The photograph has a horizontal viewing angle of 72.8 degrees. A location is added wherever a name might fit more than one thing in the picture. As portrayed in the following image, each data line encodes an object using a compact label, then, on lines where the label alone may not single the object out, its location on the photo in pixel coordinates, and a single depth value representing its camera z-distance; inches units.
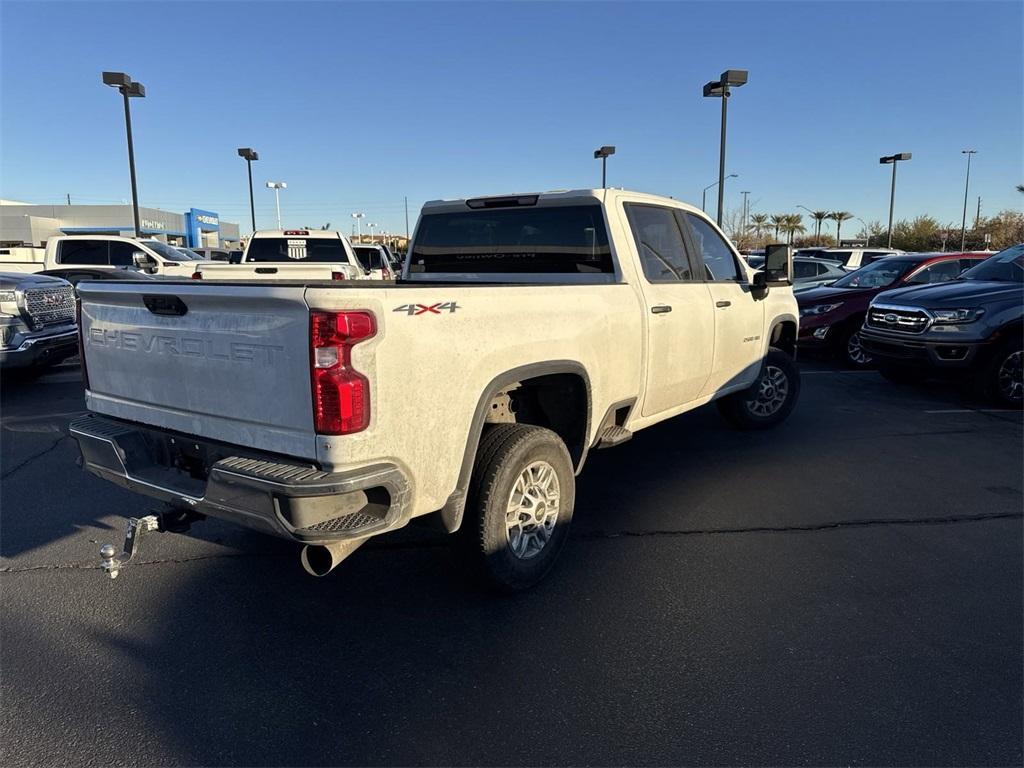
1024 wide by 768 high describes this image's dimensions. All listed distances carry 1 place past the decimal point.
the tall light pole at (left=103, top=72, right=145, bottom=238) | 706.1
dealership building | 2014.0
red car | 407.8
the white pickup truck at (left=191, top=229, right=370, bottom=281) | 485.4
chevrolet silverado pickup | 100.0
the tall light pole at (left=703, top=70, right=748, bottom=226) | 715.4
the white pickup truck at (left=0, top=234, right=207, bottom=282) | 556.4
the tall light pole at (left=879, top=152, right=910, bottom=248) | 1141.7
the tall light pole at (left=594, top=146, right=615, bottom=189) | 997.8
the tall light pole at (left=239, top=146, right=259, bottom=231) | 1048.8
